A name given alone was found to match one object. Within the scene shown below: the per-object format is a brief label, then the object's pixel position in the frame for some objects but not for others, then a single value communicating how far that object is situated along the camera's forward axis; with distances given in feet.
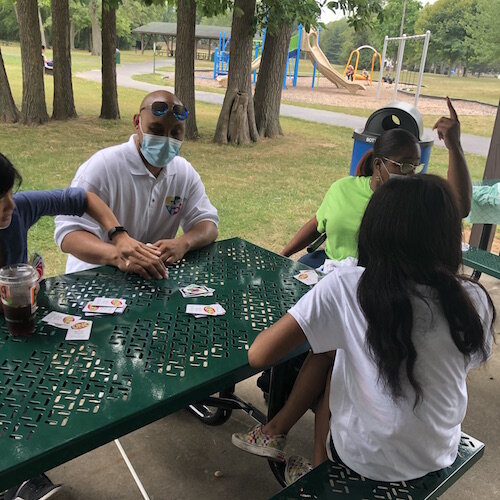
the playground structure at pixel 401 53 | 45.22
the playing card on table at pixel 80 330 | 5.06
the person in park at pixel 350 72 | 99.71
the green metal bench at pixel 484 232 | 10.23
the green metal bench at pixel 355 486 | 4.83
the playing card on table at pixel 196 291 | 6.21
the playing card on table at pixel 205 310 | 5.78
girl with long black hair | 4.33
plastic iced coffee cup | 4.91
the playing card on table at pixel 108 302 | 5.74
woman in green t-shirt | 8.28
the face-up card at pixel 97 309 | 5.58
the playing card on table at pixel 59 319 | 5.25
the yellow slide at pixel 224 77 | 76.54
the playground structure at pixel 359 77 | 99.92
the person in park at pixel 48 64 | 84.30
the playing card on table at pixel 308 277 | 6.95
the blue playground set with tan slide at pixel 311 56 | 82.43
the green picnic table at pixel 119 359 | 3.84
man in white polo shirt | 7.47
